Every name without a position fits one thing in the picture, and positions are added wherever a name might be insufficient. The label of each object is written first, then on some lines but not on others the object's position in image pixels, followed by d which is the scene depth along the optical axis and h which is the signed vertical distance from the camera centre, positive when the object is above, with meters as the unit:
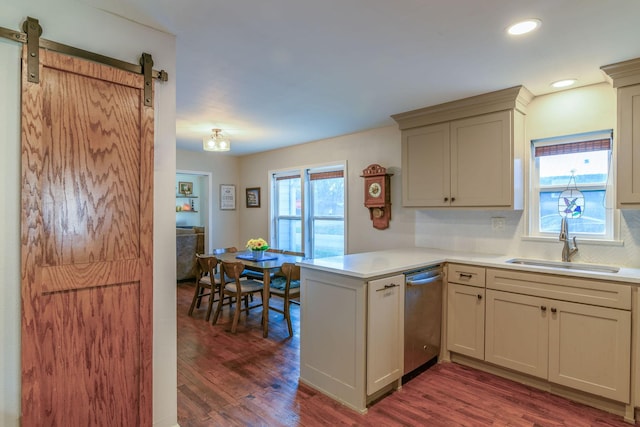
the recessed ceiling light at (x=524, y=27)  1.79 +1.01
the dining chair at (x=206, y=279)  3.98 -0.82
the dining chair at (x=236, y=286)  3.56 -0.83
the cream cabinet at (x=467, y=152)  2.83 +0.55
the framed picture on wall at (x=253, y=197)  6.07 +0.28
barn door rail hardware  1.42 +0.74
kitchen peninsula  2.19 -0.80
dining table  3.55 -0.57
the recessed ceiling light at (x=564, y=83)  2.60 +1.02
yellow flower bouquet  4.04 -0.39
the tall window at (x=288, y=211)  5.58 +0.03
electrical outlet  3.17 -0.10
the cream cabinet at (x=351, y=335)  2.22 -0.86
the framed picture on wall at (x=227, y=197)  6.24 +0.30
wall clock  4.00 +0.22
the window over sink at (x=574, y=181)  2.68 +0.27
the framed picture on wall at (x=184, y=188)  7.51 +0.55
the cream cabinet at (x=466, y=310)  2.75 -0.82
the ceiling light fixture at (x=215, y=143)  4.05 +0.84
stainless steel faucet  2.75 -0.26
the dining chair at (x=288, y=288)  3.49 -0.84
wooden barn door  1.45 -0.16
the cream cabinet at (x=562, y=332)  2.18 -0.85
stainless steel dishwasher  2.55 -0.82
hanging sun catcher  2.80 +0.09
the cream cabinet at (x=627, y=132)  2.28 +0.55
